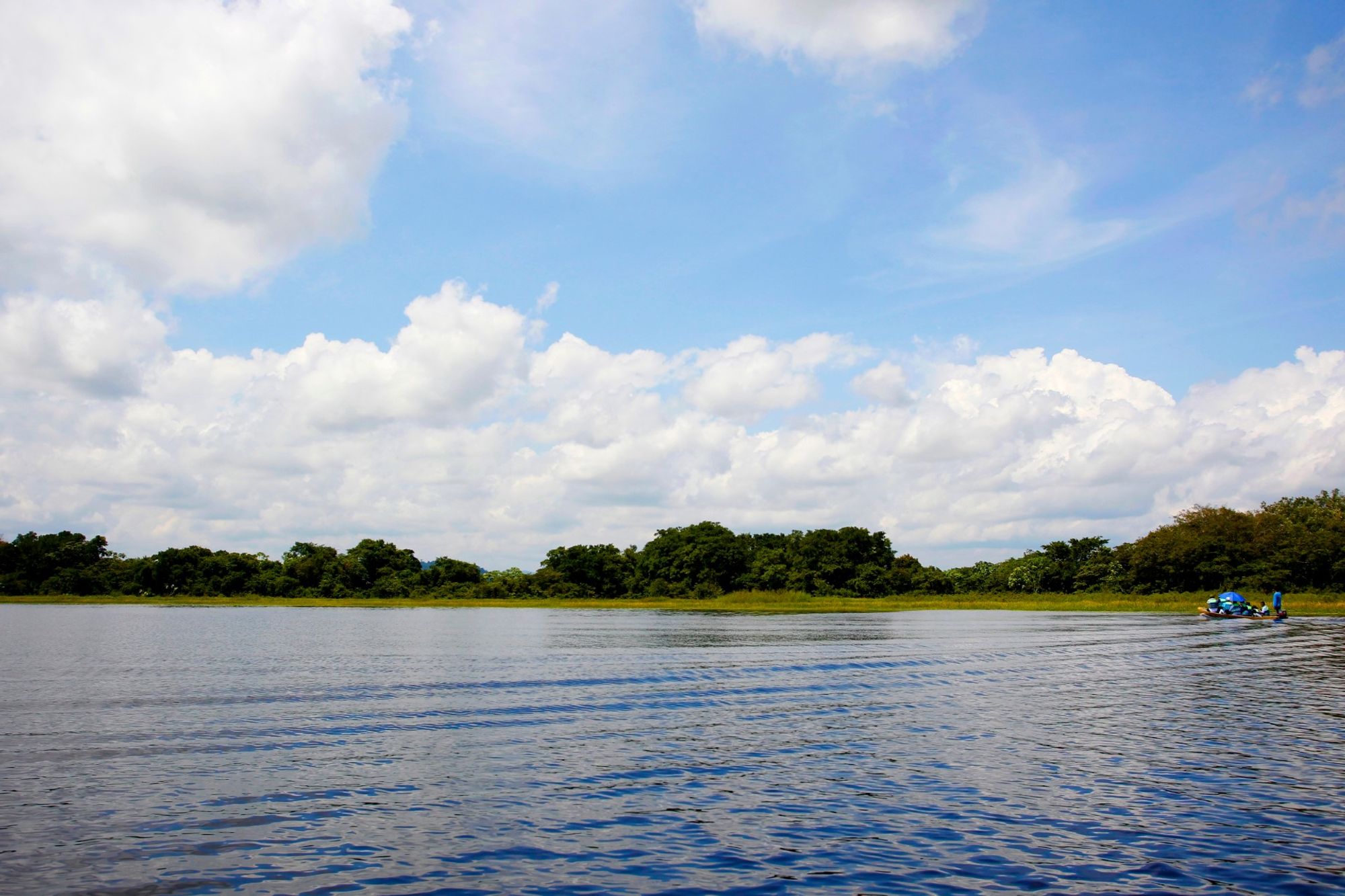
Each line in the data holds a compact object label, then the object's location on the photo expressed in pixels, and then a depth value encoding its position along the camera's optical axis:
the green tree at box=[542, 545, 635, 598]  151.75
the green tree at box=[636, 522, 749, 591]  150.12
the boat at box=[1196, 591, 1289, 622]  83.06
